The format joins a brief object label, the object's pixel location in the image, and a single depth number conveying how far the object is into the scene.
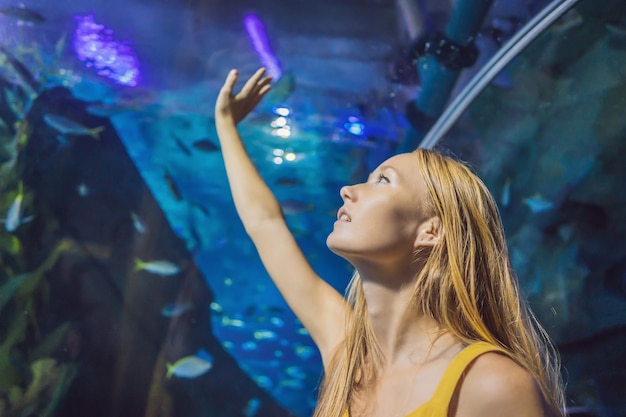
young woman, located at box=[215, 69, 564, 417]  1.55
